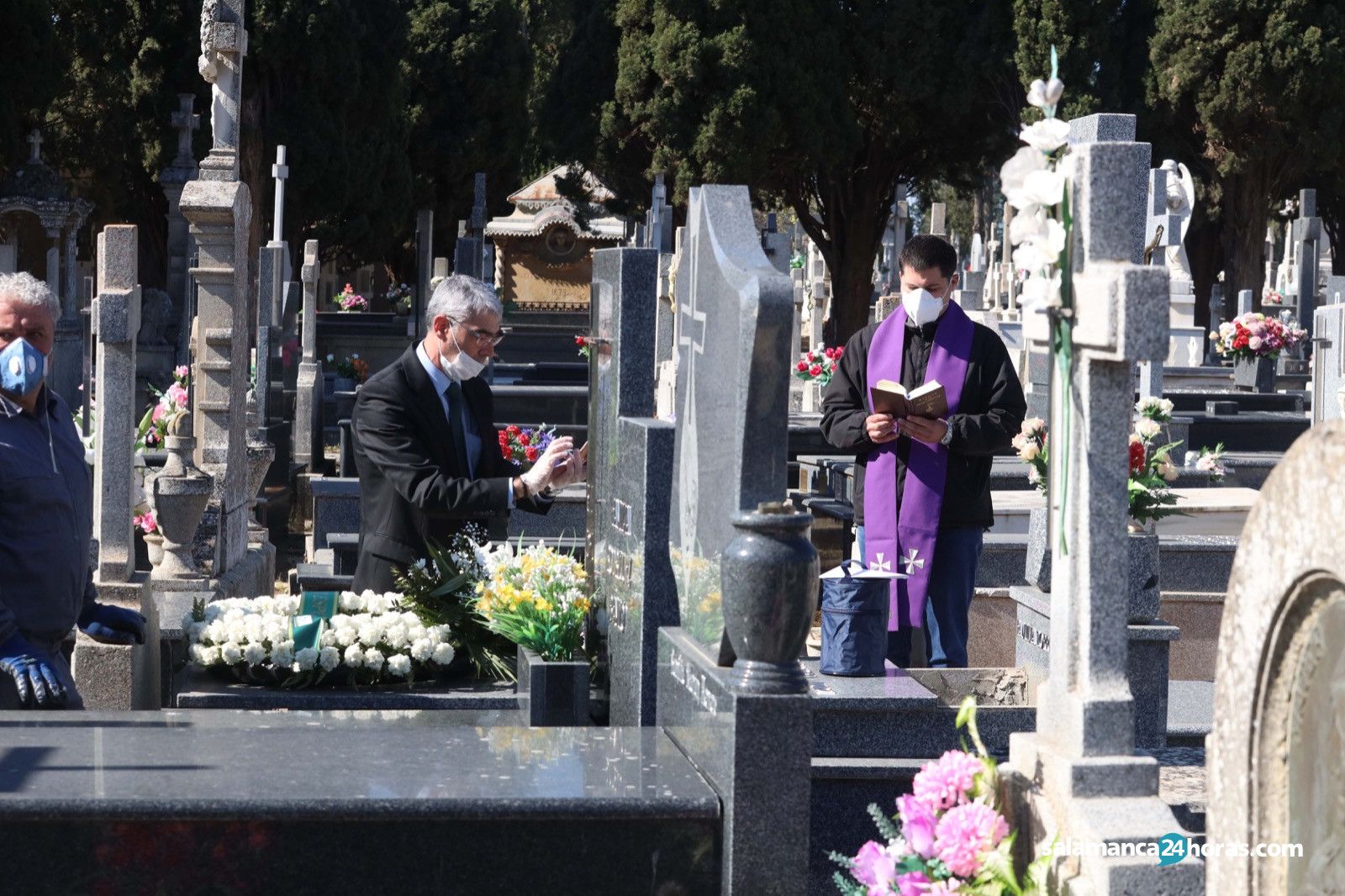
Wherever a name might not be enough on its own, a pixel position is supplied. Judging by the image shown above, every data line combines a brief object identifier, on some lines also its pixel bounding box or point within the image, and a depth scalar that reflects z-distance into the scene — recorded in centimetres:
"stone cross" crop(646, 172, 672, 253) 2244
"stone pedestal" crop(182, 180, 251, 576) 866
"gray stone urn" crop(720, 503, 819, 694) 366
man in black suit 535
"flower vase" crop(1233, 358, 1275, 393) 2019
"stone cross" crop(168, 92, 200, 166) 1952
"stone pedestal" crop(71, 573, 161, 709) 584
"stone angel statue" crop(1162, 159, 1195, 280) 1429
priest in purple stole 586
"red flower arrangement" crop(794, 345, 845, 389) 1670
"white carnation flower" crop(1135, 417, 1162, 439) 720
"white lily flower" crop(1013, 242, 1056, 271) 375
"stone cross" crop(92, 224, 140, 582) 681
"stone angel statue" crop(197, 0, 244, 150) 941
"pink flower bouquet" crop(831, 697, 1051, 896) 357
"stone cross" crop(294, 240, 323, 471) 1547
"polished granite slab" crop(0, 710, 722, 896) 354
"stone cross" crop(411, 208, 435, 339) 2383
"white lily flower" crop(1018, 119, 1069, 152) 377
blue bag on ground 532
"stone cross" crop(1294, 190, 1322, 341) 2817
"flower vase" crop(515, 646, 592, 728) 489
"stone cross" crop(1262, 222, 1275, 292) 4868
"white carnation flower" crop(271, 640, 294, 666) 530
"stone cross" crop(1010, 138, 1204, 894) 359
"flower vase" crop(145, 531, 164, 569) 799
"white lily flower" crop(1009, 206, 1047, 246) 376
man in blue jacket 457
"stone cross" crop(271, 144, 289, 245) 2019
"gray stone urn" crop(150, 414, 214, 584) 741
